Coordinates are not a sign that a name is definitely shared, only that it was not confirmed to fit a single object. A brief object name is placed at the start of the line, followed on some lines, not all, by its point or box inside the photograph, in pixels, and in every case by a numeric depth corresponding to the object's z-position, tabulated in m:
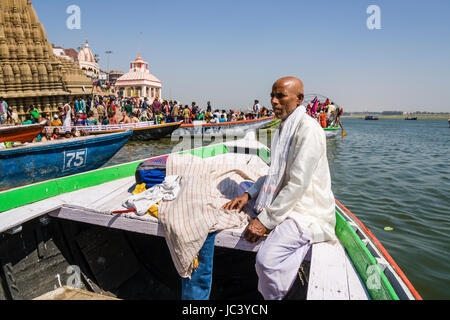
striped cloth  2.06
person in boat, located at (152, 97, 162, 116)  18.12
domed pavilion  43.94
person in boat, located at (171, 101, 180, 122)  18.06
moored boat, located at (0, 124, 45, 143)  7.56
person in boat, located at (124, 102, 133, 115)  18.03
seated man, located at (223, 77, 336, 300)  1.84
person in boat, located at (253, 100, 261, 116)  22.80
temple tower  17.30
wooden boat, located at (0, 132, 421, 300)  1.74
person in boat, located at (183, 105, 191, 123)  18.63
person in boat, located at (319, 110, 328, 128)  20.60
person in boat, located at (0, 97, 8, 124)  12.23
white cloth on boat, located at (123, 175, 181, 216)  2.45
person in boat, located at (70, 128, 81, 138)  10.67
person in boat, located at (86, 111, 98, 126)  14.85
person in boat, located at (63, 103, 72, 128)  12.20
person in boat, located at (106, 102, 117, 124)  16.26
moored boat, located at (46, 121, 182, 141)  13.56
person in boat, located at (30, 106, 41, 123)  12.56
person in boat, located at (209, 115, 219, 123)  18.45
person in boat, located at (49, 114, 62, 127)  12.09
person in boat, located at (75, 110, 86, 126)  13.73
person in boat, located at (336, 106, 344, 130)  21.92
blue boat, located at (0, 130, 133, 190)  6.30
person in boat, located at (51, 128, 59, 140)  10.82
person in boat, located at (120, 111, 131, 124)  15.73
